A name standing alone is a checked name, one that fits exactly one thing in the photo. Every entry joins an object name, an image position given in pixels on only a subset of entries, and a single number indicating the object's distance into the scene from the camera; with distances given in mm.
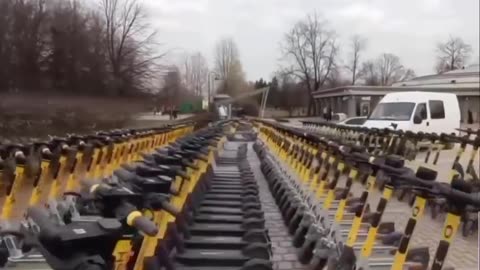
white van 15403
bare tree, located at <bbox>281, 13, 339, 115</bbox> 64250
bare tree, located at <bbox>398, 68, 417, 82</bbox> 63975
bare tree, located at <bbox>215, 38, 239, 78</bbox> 57750
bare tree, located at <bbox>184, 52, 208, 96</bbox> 29844
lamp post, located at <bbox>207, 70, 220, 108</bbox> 38334
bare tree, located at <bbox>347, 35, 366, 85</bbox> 66000
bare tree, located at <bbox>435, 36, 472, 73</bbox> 46406
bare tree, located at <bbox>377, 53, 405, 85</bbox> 65750
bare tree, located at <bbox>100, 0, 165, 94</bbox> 12383
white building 27609
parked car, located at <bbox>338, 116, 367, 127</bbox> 21750
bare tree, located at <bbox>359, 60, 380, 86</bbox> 66425
